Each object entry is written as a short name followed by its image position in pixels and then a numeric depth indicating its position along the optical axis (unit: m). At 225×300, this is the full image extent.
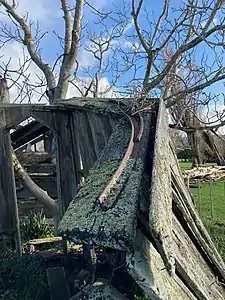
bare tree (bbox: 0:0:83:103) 5.86
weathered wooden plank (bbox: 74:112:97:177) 3.24
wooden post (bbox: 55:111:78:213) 3.83
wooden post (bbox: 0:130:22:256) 3.84
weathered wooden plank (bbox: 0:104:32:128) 3.77
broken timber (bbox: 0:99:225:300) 1.03
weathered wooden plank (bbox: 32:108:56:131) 3.79
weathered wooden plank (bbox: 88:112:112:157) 2.86
